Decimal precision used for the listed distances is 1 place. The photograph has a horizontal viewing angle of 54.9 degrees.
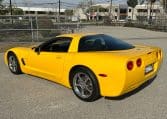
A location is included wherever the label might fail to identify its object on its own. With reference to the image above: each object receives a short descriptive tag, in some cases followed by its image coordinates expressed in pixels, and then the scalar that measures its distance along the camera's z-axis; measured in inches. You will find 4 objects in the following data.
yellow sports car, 112.1
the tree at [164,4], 1019.0
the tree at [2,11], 599.2
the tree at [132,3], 1966.5
